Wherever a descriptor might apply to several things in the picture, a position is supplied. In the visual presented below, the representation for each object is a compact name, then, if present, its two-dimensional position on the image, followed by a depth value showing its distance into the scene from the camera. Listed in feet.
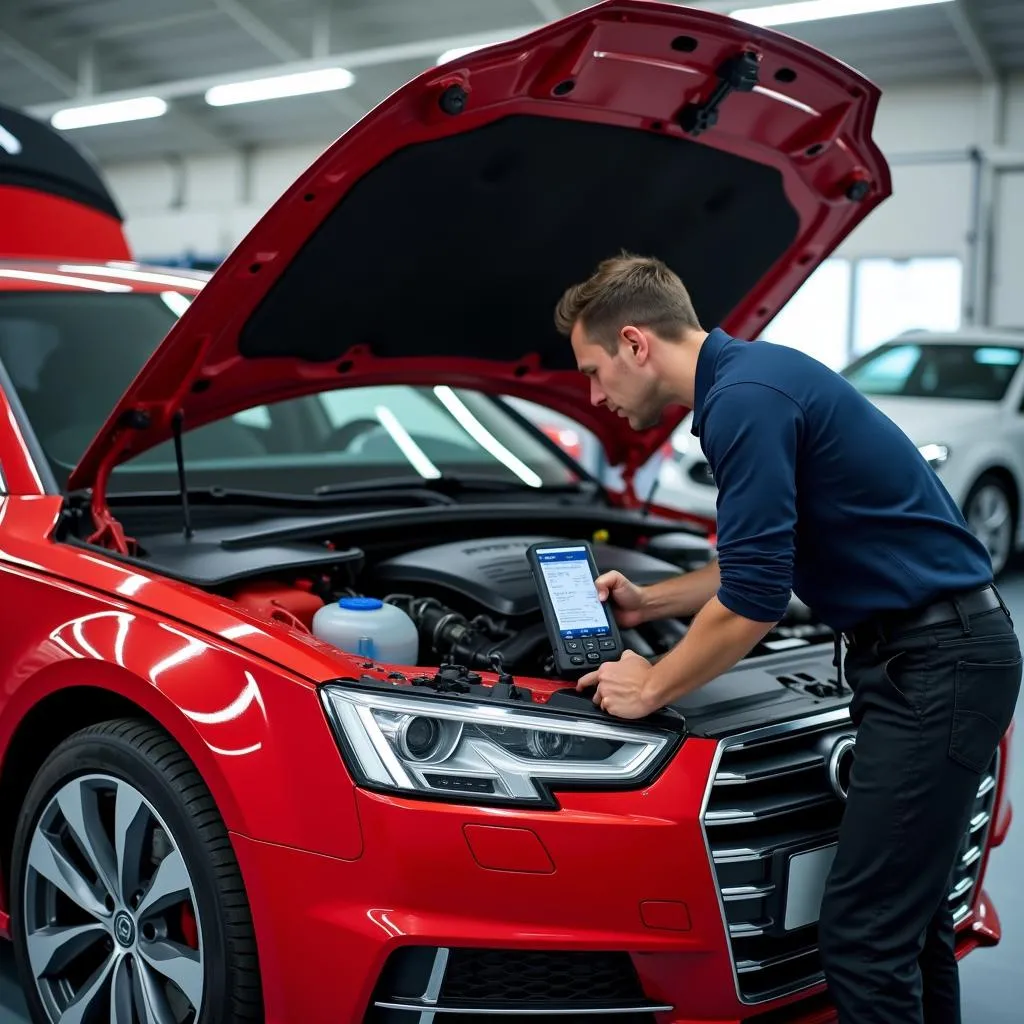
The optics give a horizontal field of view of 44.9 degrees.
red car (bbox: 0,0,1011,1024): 5.59
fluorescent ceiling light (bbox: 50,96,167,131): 51.57
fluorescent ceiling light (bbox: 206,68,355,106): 45.19
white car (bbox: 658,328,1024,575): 22.81
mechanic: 5.66
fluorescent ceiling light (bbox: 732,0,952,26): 34.47
